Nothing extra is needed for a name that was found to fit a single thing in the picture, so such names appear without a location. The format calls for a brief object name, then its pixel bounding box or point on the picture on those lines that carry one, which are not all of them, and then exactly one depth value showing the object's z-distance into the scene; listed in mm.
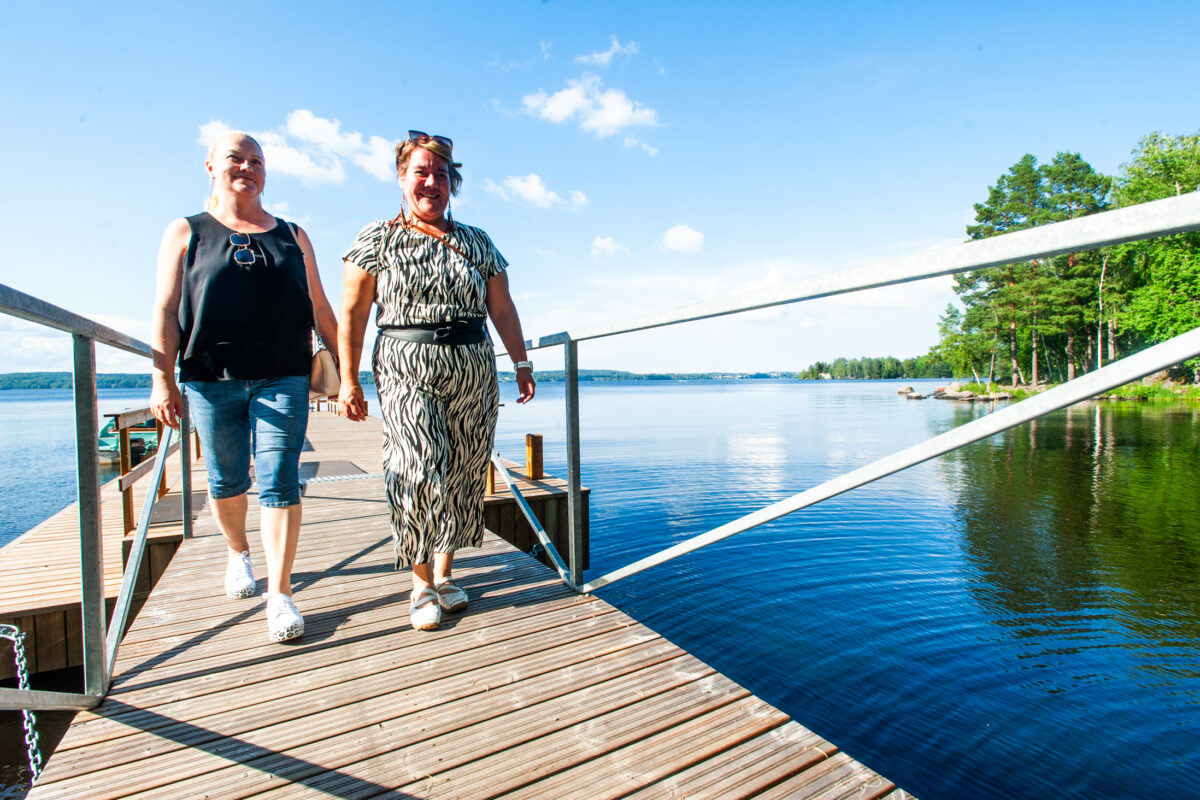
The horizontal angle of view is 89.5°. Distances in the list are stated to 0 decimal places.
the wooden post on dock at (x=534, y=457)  5789
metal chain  1582
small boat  14972
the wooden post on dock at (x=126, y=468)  3860
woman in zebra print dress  1888
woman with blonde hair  1854
